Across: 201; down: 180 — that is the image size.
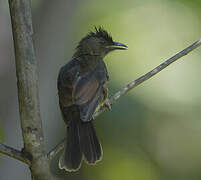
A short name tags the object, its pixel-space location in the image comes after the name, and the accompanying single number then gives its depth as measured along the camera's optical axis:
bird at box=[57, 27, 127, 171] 7.86
